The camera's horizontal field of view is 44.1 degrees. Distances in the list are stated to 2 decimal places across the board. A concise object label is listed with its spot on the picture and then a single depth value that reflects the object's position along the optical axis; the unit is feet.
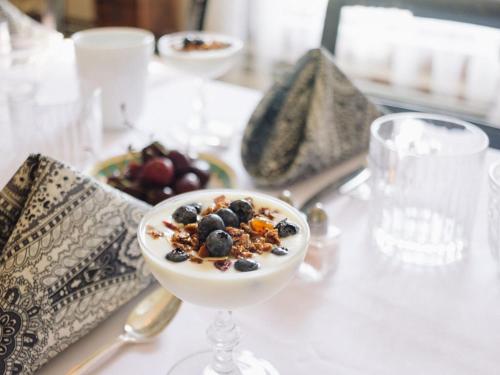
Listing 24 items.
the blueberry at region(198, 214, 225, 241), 1.79
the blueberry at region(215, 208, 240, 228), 1.87
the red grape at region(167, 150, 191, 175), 2.94
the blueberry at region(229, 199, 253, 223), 1.94
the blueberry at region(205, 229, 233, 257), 1.74
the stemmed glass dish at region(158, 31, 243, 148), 3.66
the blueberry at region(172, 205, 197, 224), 1.93
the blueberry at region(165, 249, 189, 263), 1.74
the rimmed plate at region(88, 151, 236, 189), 3.09
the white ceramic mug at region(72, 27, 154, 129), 3.55
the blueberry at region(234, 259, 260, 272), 1.71
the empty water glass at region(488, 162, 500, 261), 2.32
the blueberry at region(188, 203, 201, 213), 1.99
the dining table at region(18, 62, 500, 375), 2.05
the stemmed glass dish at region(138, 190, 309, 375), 1.70
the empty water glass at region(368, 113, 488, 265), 2.55
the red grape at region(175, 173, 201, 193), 2.84
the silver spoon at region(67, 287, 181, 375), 2.00
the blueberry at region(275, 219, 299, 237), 1.88
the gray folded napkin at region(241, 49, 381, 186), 3.09
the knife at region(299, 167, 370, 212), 2.92
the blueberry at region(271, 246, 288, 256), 1.79
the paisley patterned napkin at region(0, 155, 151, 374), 1.91
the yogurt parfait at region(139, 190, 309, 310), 1.71
